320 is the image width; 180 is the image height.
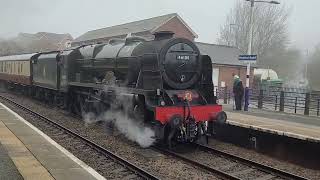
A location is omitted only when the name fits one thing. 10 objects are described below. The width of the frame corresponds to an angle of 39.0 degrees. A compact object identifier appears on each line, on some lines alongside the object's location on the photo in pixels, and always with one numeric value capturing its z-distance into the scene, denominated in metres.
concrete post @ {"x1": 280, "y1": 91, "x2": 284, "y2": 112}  22.42
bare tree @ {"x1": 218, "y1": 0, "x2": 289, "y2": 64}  63.00
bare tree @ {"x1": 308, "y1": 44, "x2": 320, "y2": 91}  43.78
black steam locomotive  11.08
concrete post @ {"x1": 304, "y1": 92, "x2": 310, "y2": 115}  20.92
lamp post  21.36
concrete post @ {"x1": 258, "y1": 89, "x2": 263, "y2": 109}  23.79
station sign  20.63
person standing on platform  20.91
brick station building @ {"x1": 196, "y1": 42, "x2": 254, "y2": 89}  38.91
